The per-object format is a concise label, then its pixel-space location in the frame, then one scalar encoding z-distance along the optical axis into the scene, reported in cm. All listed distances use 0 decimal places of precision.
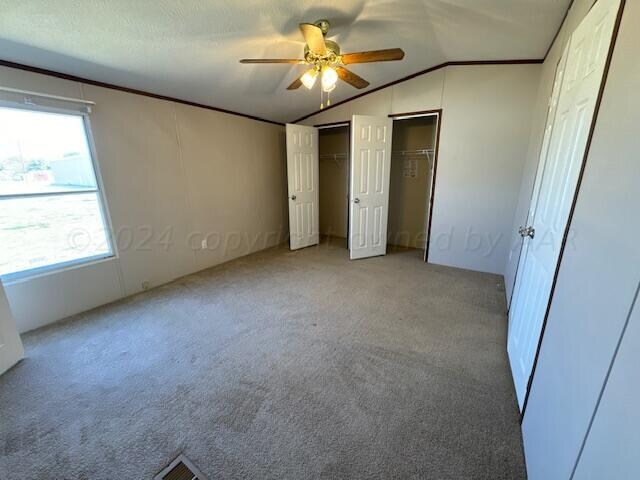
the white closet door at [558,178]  118
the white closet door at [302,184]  431
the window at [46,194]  222
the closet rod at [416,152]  423
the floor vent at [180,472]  125
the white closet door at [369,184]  385
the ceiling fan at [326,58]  193
